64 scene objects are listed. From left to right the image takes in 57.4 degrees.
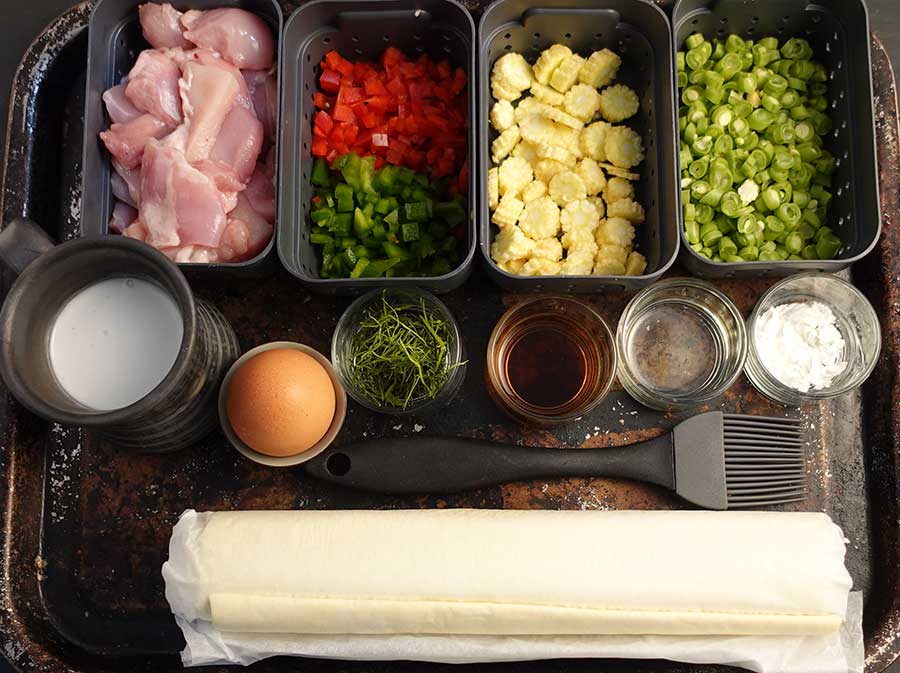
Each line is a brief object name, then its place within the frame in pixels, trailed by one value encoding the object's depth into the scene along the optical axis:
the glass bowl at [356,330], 0.32
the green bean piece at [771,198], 0.34
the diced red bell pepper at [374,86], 0.35
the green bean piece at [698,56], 0.34
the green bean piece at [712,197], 0.33
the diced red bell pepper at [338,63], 0.35
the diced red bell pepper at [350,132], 0.35
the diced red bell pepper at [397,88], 0.35
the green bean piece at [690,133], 0.34
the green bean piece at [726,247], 0.33
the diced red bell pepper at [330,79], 0.35
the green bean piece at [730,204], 0.33
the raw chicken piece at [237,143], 0.34
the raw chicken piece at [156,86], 0.33
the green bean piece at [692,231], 0.33
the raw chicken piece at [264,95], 0.35
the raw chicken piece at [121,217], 0.34
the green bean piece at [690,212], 0.33
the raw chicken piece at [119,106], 0.34
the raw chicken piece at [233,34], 0.33
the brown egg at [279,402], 0.29
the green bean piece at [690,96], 0.34
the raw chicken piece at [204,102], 0.33
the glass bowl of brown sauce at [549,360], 0.33
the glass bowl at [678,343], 0.33
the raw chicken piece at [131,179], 0.34
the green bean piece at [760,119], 0.34
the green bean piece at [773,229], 0.34
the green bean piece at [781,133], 0.34
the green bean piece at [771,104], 0.35
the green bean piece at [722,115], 0.34
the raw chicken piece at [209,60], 0.34
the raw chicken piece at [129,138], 0.33
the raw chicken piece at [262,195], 0.34
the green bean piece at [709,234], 0.34
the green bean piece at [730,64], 0.34
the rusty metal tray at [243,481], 0.32
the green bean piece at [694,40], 0.34
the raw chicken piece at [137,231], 0.33
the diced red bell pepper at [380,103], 0.35
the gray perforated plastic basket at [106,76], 0.33
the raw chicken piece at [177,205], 0.32
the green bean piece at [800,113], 0.35
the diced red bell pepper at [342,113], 0.35
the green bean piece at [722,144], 0.34
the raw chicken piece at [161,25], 0.34
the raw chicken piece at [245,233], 0.33
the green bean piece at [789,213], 0.34
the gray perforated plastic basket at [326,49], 0.33
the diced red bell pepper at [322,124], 0.35
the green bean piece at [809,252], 0.34
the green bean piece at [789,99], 0.35
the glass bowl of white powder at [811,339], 0.33
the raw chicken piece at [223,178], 0.33
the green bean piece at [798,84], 0.35
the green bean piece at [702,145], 0.34
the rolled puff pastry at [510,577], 0.30
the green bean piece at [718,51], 0.35
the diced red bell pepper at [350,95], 0.35
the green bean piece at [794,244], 0.33
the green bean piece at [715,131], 0.34
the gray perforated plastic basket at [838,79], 0.32
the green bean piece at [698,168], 0.34
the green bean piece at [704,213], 0.34
